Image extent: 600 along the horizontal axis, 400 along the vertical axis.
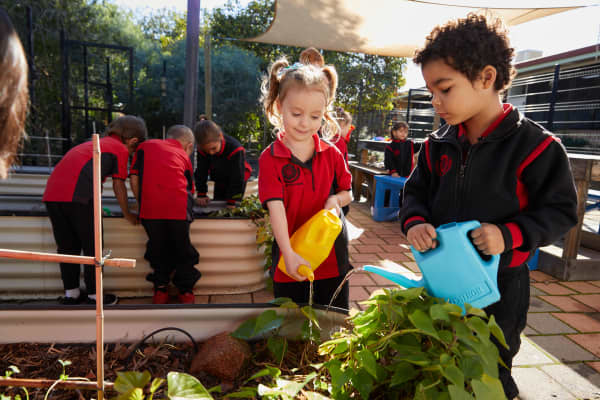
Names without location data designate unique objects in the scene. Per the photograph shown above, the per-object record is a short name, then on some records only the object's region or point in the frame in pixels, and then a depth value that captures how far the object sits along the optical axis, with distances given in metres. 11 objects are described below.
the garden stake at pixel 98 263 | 0.71
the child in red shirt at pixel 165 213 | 2.23
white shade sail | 4.70
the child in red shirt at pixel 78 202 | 2.15
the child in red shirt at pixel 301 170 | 1.23
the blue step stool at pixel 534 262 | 3.02
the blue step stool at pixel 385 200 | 4.76
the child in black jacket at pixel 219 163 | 2.77
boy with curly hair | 0.91
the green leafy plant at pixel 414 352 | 0.69
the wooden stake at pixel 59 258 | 0.66
